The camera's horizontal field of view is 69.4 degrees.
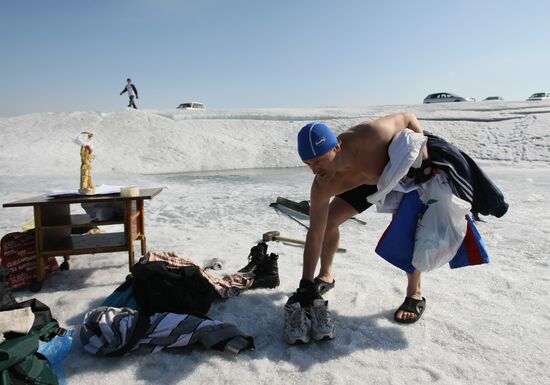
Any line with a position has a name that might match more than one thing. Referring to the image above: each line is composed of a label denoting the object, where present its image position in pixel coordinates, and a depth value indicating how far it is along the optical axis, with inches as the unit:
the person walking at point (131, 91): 749.3
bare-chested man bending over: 92.9
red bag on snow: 127.1
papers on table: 131.6
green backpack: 67.0
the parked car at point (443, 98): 1267.2
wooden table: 128.7
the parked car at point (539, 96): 1278.7
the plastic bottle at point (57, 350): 86.3
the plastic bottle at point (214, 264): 149.5
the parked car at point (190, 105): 1192.8
